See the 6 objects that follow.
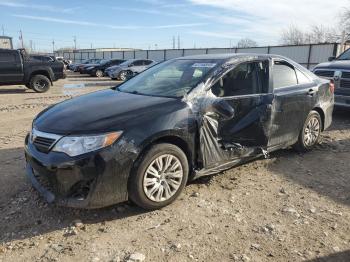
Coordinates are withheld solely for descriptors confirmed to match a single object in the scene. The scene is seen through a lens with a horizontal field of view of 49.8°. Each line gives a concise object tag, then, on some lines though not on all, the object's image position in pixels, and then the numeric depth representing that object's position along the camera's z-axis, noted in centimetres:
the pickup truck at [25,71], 1574
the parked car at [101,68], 2905
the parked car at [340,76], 846
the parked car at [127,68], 2477
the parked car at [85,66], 3027
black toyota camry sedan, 357
